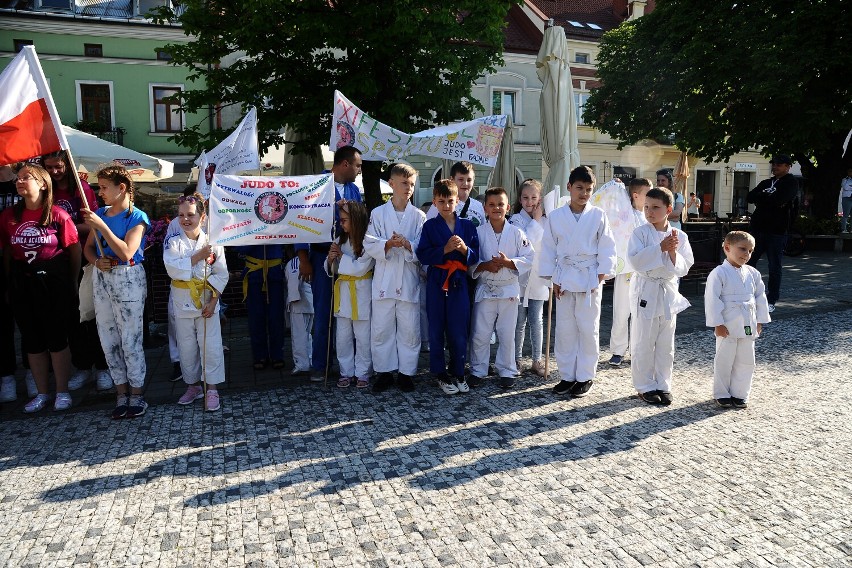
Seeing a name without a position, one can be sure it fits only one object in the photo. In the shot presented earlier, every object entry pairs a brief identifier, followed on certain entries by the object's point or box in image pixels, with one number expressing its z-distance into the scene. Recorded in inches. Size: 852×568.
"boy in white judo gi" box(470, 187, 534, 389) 219.6
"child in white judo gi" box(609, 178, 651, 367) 251.4
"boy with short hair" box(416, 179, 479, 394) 213.3
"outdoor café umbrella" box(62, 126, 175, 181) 410.6
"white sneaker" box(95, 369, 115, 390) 225.6
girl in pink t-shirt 199.8
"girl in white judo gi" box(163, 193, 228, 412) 203.9
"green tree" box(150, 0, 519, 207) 430.9
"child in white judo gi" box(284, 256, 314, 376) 242.7
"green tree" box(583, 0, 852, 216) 634.8
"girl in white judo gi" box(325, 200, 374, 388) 222.5
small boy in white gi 197.8
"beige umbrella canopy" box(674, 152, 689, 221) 652.7
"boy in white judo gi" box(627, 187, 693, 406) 203.2
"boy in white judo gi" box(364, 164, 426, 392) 218.5
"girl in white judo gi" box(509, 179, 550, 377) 240.4
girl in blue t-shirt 192.9
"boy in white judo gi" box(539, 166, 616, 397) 211.5
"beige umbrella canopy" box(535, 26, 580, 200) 350.0
